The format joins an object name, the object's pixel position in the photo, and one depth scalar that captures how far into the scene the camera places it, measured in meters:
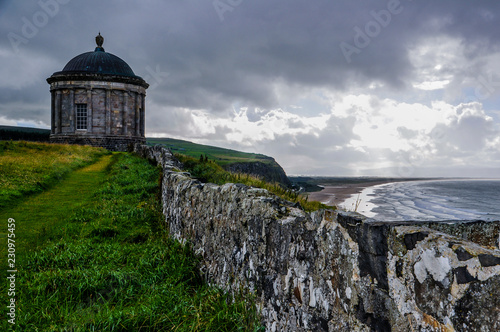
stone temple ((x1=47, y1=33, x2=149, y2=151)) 36.94
